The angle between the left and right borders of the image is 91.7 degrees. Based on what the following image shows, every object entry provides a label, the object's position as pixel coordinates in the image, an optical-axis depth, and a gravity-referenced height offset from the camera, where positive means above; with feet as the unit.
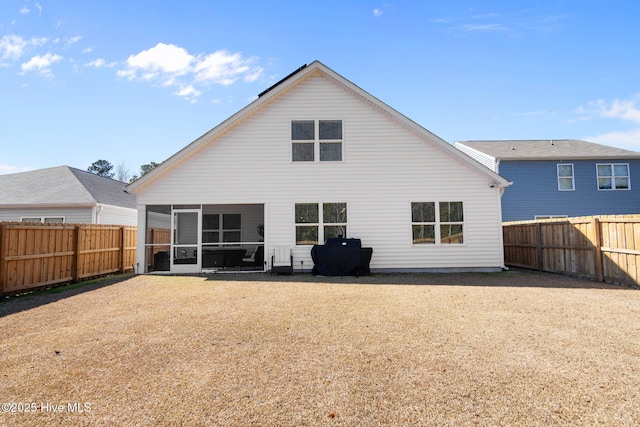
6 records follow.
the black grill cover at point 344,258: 34.40 -3.00
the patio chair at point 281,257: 36.19 -2.98
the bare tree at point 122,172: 180.14 +35.64
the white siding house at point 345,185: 36.70 +5.48
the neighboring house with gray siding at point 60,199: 50.93 +5.76
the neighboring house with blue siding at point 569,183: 60.34 +9.00
